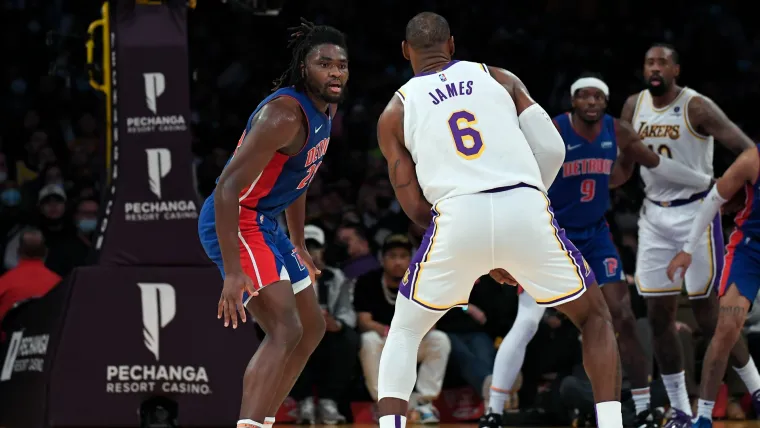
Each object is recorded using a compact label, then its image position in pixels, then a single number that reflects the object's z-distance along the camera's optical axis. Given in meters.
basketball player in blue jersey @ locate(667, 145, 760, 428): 12.13
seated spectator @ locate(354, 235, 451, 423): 15.95
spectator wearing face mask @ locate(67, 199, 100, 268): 17.52
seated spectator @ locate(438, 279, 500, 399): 16.19
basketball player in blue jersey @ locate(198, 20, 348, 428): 8.77
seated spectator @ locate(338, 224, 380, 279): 17.83
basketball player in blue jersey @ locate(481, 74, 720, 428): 12.98
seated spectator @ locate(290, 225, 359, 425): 15.96
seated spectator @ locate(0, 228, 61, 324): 15.45
